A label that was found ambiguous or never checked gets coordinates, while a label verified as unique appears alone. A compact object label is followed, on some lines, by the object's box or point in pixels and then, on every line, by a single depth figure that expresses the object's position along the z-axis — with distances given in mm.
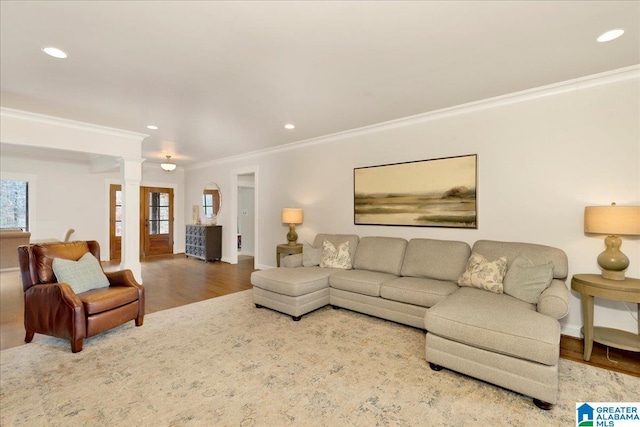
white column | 4816
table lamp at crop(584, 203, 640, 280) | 2410
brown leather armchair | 2695
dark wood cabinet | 7160
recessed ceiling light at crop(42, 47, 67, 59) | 2306
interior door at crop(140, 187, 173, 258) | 7957
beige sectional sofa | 1986
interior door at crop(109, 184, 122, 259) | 7496
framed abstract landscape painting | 3588
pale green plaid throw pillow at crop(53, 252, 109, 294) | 2939
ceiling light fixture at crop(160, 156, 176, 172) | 6258
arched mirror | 7508
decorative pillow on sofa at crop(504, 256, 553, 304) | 2561
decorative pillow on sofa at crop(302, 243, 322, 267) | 4277
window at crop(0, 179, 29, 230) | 6340
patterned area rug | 1841
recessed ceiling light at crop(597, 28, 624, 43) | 2109
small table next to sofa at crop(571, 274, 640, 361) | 2357
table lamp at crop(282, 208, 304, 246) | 5129
